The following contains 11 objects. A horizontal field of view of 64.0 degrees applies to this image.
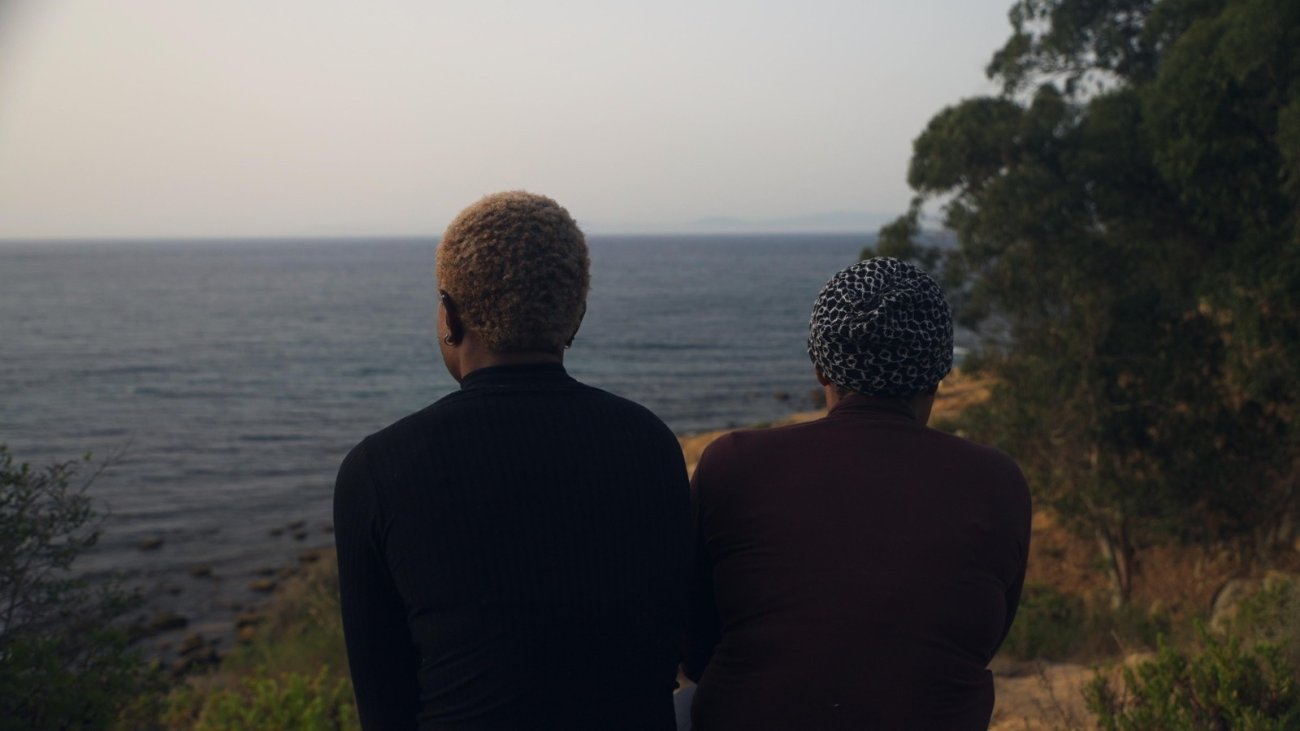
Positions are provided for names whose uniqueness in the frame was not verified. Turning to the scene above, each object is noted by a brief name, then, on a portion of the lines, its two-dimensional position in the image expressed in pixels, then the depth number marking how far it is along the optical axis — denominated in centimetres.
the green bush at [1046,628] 905
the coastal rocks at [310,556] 2206
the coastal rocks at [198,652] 1644
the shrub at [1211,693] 453
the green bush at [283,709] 624
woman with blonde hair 212
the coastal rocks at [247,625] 1761
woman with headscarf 232
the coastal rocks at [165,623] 1825
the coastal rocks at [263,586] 2038
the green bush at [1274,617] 569
